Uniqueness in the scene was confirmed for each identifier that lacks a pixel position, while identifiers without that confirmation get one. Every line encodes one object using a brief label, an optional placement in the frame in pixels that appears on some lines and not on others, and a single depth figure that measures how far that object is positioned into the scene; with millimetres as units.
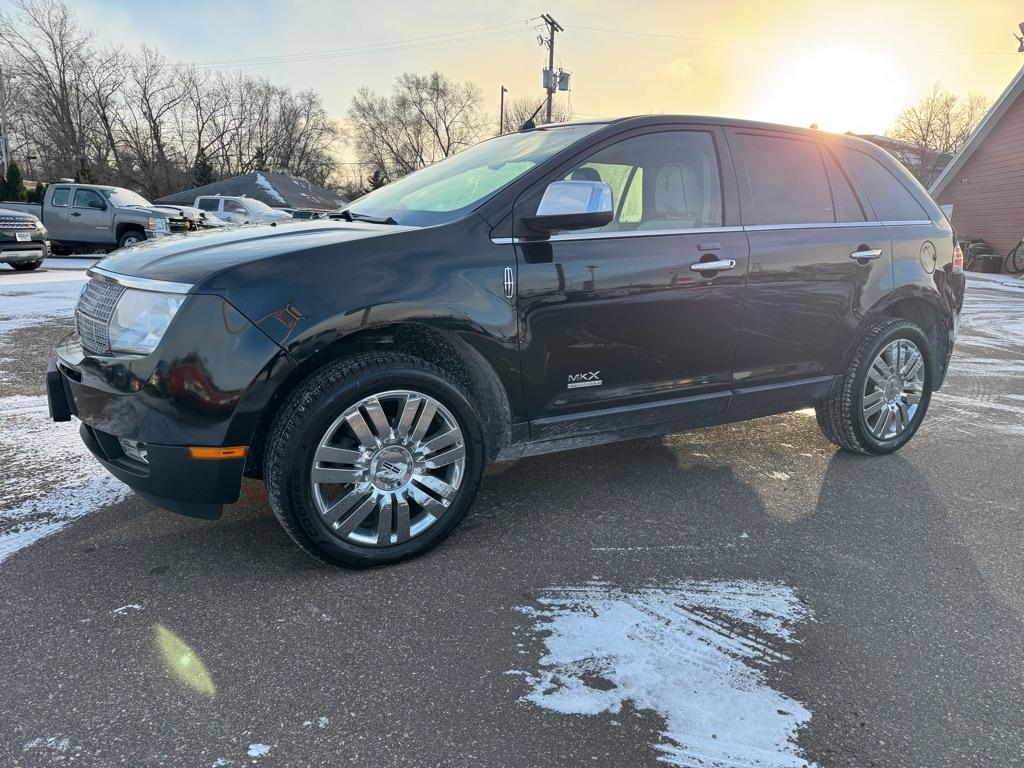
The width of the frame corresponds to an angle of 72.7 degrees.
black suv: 2434
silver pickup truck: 17125
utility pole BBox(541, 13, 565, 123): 36750
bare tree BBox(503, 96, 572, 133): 61934
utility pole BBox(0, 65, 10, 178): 41094
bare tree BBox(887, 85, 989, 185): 44938
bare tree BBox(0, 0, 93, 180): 47469
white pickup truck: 23141
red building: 21891
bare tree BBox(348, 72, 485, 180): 66812
